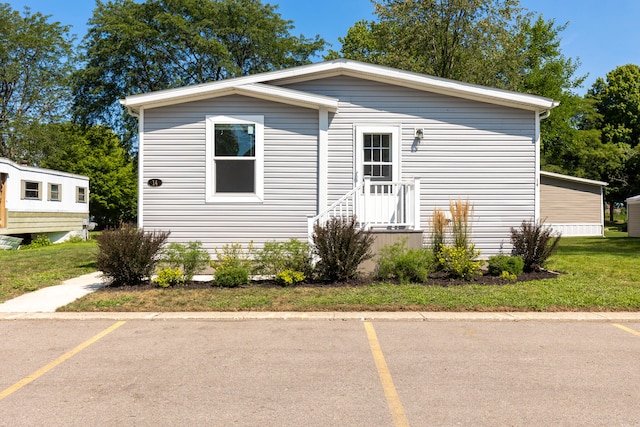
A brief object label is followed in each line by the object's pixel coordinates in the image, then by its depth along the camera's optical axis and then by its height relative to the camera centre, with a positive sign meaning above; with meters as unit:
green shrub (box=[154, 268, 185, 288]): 8.28 -1.10
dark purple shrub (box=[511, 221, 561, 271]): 9.70 -0.61
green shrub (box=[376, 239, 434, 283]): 8.53 -0.87
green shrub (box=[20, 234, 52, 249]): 20.29 -1.36
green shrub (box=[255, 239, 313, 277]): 8.70 -0.80
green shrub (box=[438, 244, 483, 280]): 8.97 -0.89
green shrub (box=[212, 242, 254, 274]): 8.71 -0.84
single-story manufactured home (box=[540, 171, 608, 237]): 25.11 +0.59
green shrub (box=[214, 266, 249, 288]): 8.30 -1.09
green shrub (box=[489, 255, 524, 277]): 9.18 -0.93
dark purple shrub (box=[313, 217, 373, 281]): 8.41 -0.58
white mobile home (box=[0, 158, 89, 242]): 18.69 +0.37
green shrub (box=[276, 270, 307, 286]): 8.38 -1.10
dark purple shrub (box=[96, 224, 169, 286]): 8.23 -0.72
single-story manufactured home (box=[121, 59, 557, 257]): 10.02 +1.24
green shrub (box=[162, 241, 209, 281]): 8.65 -0.81
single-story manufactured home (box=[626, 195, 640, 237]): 25.33 -0.08
